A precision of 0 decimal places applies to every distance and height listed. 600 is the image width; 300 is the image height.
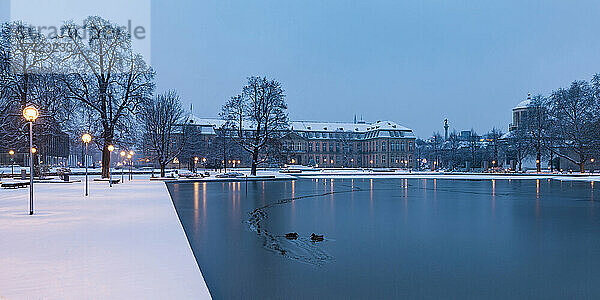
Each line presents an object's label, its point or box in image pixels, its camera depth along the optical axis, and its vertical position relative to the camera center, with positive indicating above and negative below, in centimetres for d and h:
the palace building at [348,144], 11638 +404
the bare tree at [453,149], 8559 +174
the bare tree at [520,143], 7119 +235
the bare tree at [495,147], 8950 +236
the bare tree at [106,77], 3988 +794
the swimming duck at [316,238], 1101 -208
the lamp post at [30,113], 1593 +174
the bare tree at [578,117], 5797 +562
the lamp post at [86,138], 2709 +135
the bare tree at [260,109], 5450 +632
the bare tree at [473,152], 8238 +97
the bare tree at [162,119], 5362 +503
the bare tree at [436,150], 10117 +166
